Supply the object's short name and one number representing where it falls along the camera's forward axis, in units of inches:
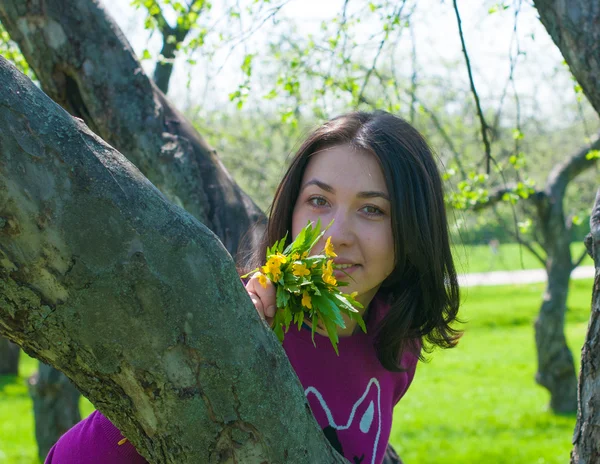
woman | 78.9
